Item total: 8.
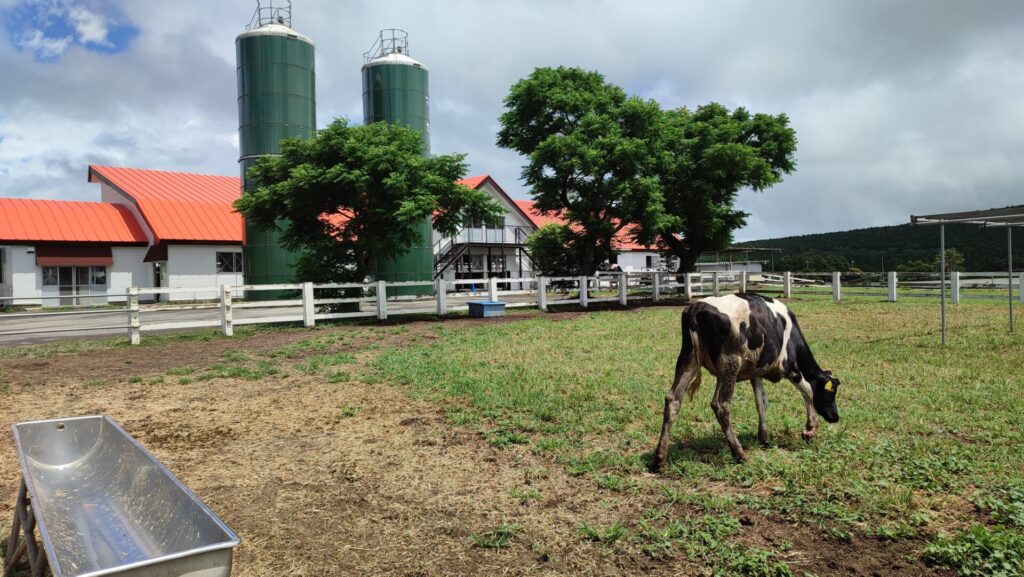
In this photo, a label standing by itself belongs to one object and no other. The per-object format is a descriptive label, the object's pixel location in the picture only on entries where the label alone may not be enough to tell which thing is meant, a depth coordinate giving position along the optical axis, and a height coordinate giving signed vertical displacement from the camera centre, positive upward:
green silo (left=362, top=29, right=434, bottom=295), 30.91 +9.95
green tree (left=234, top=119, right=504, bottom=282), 17.45 +2.77
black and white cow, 4.54 -0.57
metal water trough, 2.37 -1.19
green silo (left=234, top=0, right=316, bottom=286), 26.69 +8.21
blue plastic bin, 18.16 -0.76
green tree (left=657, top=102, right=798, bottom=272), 25.80 +4.71
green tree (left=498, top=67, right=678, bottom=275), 22.25 +4.98
